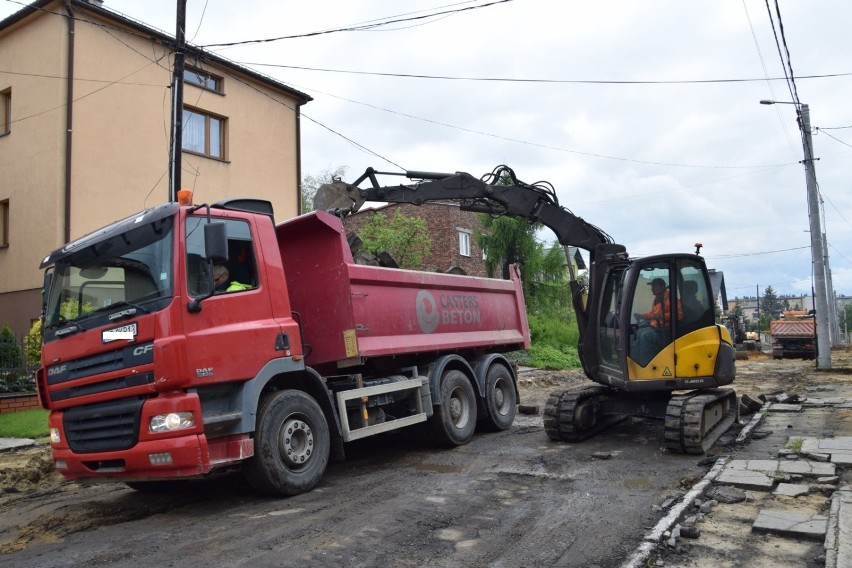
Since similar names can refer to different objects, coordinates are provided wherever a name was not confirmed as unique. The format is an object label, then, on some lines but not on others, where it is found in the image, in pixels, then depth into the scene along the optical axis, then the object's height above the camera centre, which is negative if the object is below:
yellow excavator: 8.34 +0.09
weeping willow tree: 27.64 +3.24
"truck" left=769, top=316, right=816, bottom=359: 27.70 -0.49
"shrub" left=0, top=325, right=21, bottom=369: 11.68 +0.03
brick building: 30.64 +5.03
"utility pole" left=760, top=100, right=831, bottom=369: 20.40 +2.24
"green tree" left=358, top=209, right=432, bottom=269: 26.41 +4.08
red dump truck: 5.52 -0.01
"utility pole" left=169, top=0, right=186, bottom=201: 10.55 +3.74
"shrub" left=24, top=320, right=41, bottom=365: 11.96 +0.12
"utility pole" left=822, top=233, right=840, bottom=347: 41.44 +0.00
